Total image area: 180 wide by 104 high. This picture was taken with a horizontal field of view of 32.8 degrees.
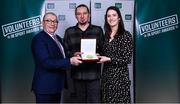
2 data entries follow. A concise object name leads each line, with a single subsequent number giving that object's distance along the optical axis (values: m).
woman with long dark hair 3.46
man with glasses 3.31
